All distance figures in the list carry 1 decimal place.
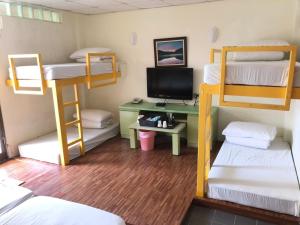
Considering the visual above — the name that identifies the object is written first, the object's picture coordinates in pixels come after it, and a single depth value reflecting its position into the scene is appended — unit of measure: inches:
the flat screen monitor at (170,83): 162.6
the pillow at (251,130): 131.6
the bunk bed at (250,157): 80.4
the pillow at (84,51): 164.7
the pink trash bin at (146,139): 155.3
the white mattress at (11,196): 83.0
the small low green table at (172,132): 145.8
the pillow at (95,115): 174.2
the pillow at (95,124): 174.8
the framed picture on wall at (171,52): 162.1
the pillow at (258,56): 118.3
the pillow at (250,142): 132.2
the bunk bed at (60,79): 123.5
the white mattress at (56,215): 69.4
